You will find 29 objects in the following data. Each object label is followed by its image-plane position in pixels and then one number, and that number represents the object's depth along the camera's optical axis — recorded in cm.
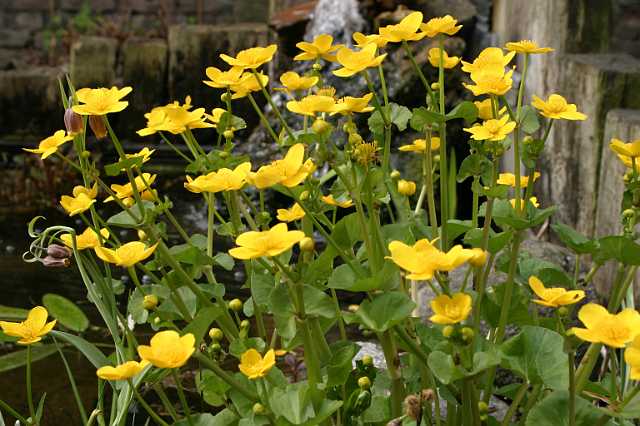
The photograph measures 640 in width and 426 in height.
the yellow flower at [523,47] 146
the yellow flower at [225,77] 150
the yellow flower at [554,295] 133
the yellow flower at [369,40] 148
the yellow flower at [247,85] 153
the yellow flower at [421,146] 158
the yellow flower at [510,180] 156
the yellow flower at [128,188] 153
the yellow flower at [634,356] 125
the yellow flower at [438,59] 152
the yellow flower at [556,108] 145
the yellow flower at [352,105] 140
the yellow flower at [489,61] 145
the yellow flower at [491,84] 140
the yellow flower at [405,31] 145
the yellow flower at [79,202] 147
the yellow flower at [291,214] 149
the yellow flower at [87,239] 149
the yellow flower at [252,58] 148
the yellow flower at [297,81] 151
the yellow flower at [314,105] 139
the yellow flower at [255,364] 134
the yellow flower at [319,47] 152
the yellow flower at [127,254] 137
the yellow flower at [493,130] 141
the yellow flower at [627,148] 144
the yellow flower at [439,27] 147
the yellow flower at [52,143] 147
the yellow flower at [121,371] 130
